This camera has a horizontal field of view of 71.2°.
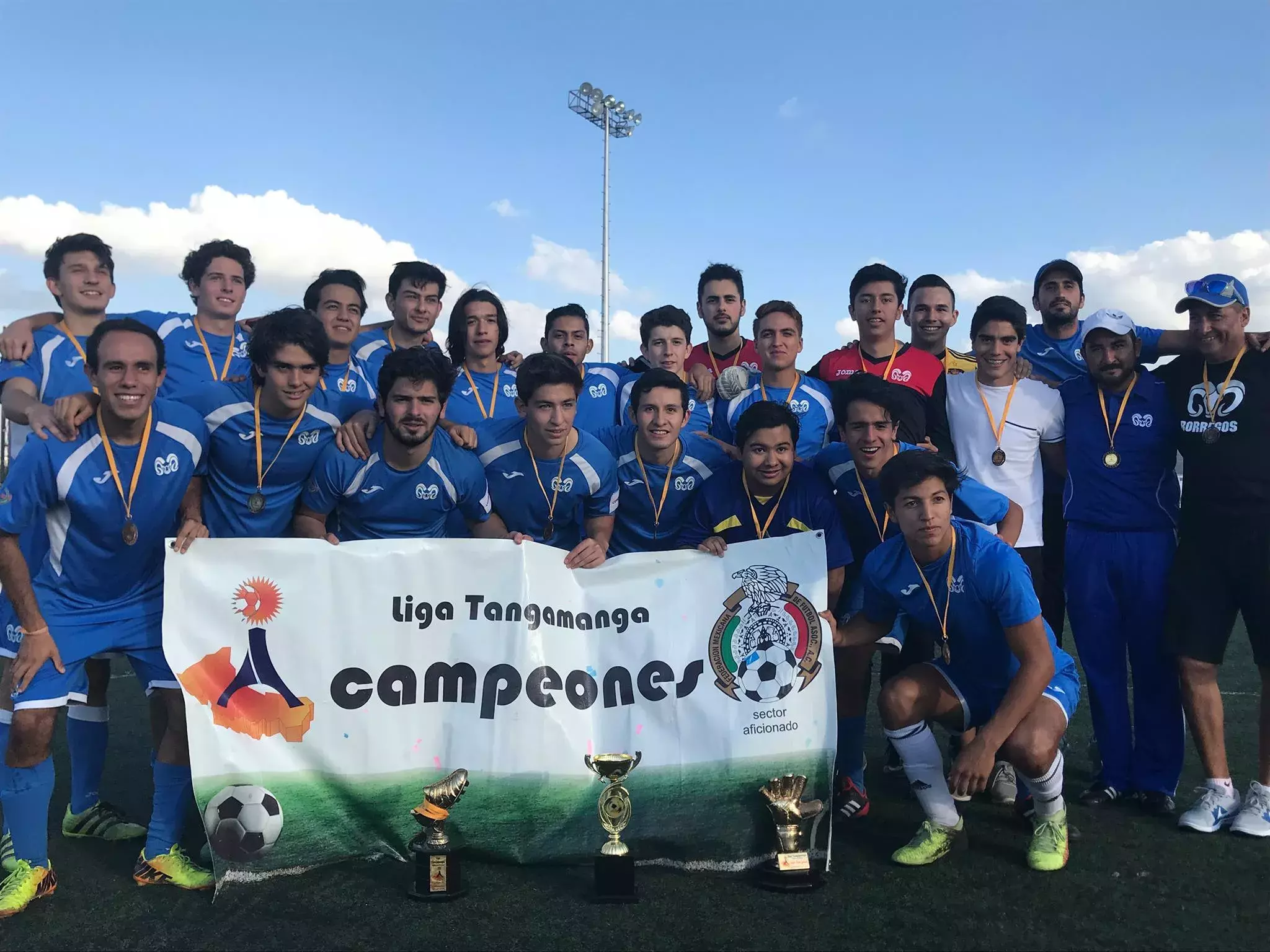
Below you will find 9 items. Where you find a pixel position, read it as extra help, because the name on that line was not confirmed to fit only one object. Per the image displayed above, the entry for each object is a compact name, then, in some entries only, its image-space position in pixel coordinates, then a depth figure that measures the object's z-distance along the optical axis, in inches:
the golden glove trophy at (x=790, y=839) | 139.8
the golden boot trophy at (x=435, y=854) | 136.4
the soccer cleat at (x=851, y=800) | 170.6
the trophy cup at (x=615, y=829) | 136.7
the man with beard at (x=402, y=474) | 159.9
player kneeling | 145.5
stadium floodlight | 1334.9
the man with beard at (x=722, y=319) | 229.6
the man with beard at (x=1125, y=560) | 177.2
